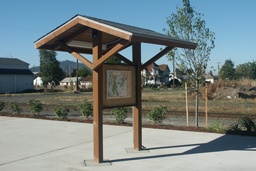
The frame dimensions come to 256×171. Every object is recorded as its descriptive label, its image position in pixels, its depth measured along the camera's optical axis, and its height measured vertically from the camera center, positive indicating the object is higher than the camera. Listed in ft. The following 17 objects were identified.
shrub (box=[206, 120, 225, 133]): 30.17 -4.60
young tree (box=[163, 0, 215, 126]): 32.40 +6.68
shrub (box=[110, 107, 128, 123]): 38.04 -3.50
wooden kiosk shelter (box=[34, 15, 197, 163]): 18.19 +3.50
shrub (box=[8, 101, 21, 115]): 49.23 -3.30
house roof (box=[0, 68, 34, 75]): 187.52 +13.41
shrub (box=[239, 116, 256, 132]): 29.17 -4.10
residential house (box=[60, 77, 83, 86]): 335.98 +12.14
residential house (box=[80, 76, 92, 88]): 312.09 +10.29
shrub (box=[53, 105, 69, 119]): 43.49 -3.71
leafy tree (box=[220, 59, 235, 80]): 260.87 +19.25
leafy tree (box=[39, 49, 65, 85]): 226.58 +18.48
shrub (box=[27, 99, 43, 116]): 47.24 -3.11
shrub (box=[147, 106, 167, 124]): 36.04 -3.60
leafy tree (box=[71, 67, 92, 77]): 356.79 +23.34
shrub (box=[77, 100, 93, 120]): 42.32 -3.32
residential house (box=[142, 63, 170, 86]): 282.66 +16.26
